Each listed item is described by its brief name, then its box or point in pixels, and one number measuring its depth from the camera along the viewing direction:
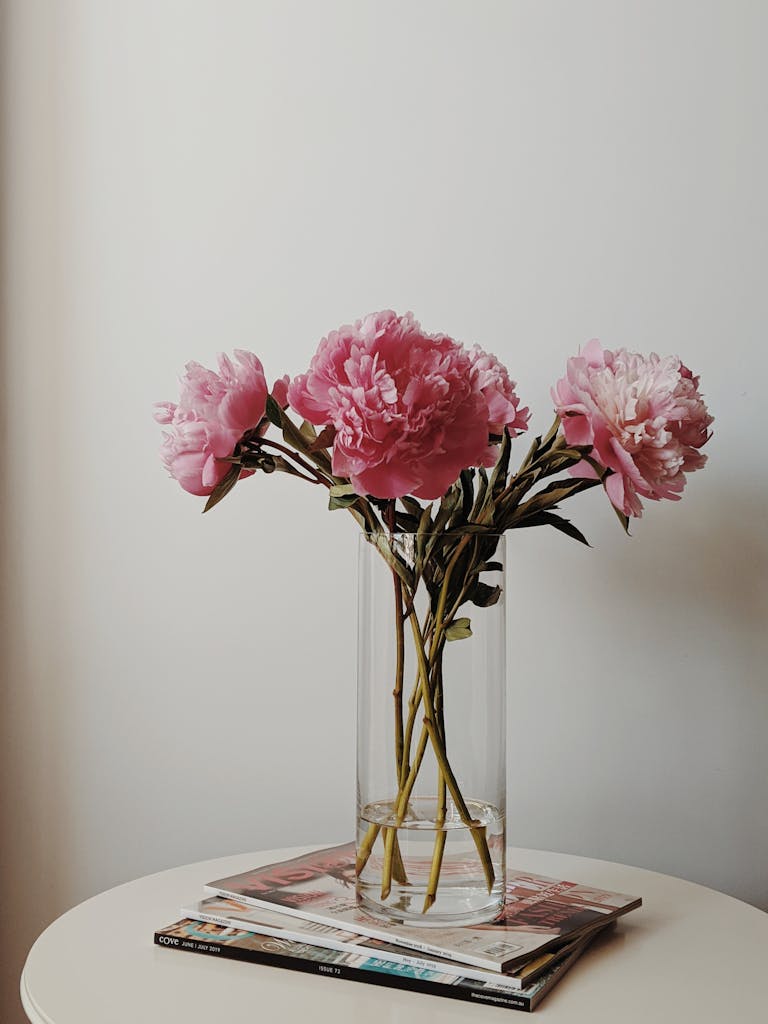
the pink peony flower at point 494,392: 0.84
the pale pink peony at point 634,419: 0.81
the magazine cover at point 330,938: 0.76
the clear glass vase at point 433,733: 0.86
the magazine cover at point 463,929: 0.79
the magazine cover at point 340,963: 0.75
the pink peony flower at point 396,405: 0.77
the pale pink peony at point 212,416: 0.84
